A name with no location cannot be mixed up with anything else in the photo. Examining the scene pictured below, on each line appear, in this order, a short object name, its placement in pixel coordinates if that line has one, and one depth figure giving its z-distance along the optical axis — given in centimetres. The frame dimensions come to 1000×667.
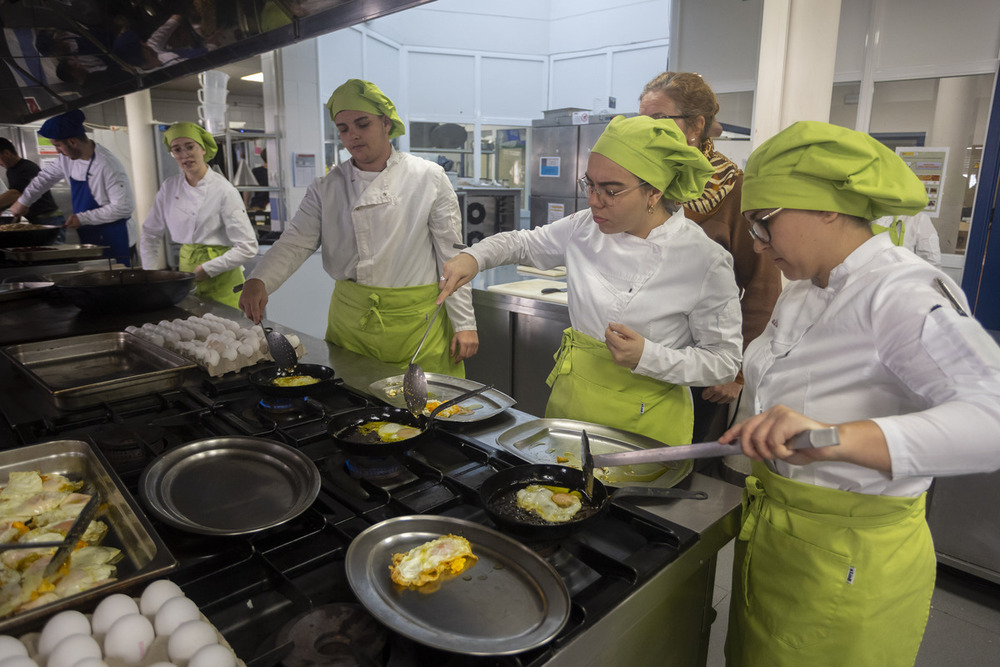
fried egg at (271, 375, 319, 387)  165
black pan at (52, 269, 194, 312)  225
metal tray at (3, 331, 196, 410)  152
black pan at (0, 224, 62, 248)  374
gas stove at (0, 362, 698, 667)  80
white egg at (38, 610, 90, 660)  70
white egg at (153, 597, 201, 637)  74
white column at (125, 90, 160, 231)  593
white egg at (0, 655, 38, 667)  65
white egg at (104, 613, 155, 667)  71
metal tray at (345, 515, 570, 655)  76
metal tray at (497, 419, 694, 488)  126
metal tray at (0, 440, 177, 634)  76
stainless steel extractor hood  155
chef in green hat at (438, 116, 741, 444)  154
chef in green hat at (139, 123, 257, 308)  346
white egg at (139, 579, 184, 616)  77
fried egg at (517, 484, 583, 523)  106
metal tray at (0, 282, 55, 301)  264
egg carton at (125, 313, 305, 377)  179
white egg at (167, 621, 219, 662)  69
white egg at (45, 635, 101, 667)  67
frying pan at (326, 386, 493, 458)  120
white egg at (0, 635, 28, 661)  67
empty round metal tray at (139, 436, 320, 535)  102
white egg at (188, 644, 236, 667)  66
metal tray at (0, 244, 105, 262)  339
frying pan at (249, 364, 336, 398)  150
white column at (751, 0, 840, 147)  245
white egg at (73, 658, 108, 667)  66
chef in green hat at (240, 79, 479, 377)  230
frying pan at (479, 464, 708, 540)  95
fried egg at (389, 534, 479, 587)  88
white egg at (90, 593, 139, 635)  74
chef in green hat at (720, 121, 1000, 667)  100
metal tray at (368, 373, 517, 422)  156
